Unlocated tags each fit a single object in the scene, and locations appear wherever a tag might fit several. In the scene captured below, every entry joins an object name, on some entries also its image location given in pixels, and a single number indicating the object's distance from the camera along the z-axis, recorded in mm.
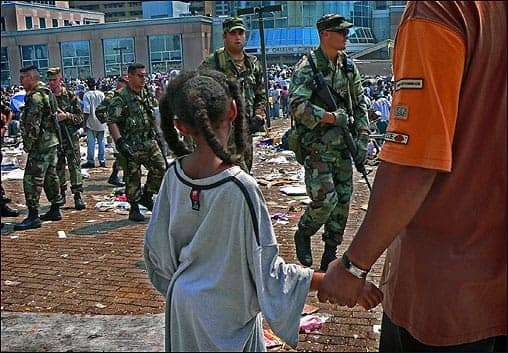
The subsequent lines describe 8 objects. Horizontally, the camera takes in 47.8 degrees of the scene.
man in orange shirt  1518
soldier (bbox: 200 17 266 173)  5516
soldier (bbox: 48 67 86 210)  7996
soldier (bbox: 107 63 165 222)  7047
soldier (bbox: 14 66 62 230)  6859
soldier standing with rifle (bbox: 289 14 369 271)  4543
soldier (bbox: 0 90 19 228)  7545
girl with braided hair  1887
